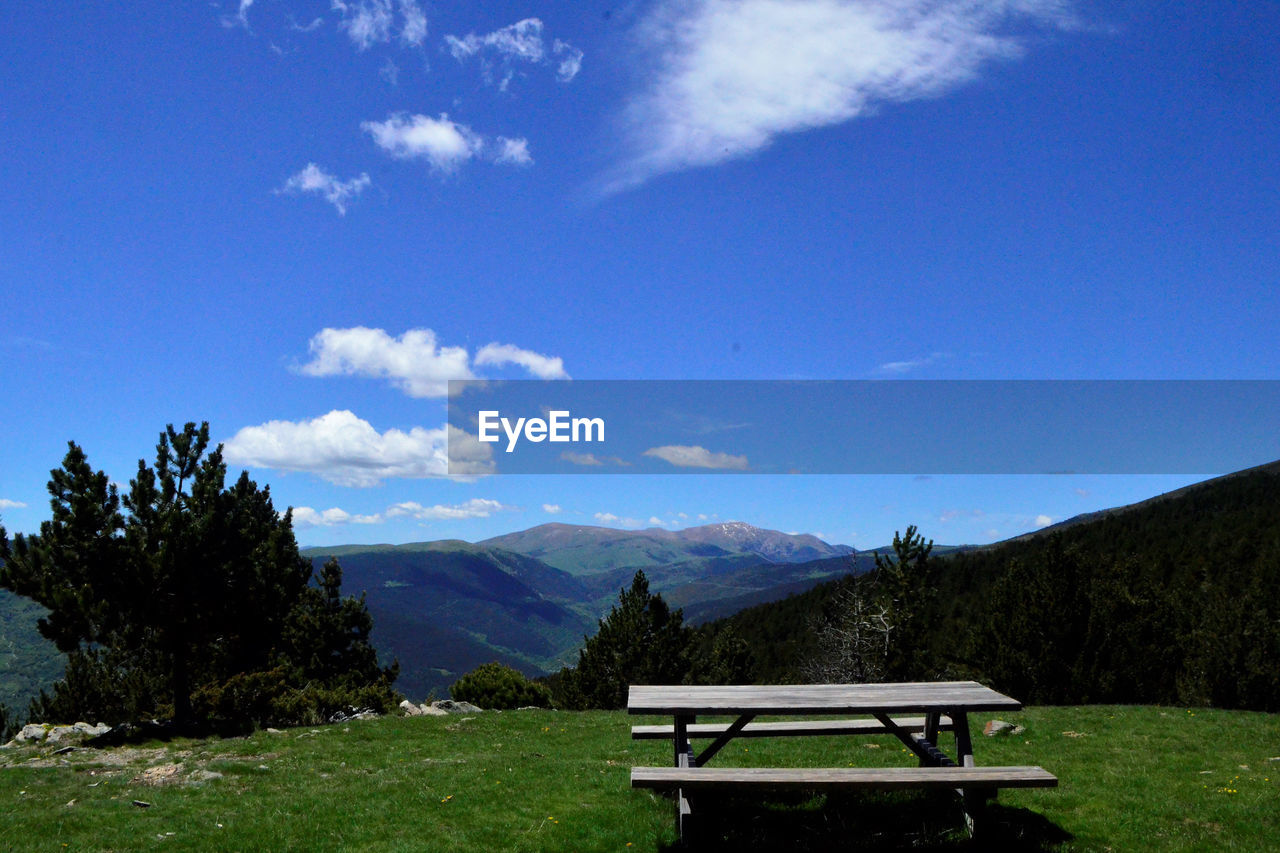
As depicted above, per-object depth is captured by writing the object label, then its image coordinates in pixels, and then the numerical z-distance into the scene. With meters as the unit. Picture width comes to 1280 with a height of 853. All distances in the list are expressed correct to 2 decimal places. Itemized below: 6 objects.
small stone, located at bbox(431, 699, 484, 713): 21.95
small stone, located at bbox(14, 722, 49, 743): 19.67
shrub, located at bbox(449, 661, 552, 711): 33.56
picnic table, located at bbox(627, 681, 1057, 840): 7.05
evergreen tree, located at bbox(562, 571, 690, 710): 36.28
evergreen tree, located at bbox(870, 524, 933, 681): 30.84
